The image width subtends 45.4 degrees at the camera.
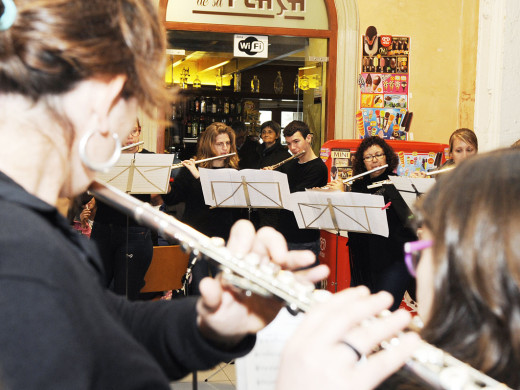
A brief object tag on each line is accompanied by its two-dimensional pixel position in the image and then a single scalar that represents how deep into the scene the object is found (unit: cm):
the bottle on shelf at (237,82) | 870
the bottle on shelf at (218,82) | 864
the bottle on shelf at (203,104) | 864
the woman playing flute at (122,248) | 448
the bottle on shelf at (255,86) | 888
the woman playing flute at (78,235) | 69
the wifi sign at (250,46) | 675
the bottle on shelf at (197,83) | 847
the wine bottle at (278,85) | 869
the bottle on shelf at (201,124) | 853
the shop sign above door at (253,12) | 653
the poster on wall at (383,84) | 674
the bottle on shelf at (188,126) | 829
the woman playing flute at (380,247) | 443
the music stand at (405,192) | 420
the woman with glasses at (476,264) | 88
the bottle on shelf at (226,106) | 878
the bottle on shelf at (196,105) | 861
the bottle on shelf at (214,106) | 870
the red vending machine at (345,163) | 575
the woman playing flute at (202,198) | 481
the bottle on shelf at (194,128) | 836
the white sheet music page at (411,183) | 418
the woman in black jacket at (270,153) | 521
